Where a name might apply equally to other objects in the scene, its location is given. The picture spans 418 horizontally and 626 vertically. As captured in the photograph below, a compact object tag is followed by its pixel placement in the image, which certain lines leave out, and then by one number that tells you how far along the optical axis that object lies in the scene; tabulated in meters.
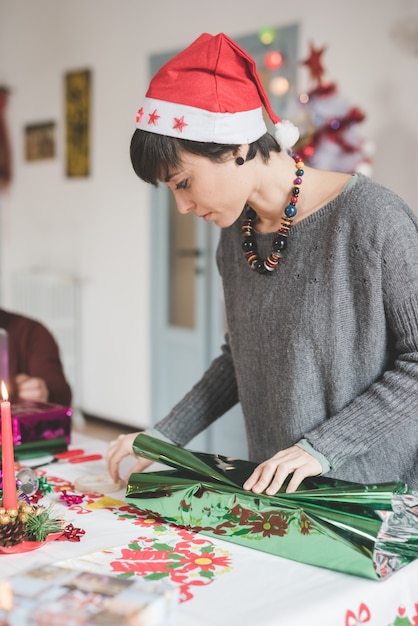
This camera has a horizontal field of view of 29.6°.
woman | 1.26
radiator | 5.01
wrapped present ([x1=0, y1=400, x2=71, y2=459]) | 1.66
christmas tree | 3.08
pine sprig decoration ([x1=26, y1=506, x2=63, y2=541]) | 1.16
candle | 1.11
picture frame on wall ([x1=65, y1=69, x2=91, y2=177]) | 4.83
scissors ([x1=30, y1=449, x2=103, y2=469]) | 1.65
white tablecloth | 0.96
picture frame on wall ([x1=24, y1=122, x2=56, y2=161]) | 5.17
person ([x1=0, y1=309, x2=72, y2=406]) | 2.12
